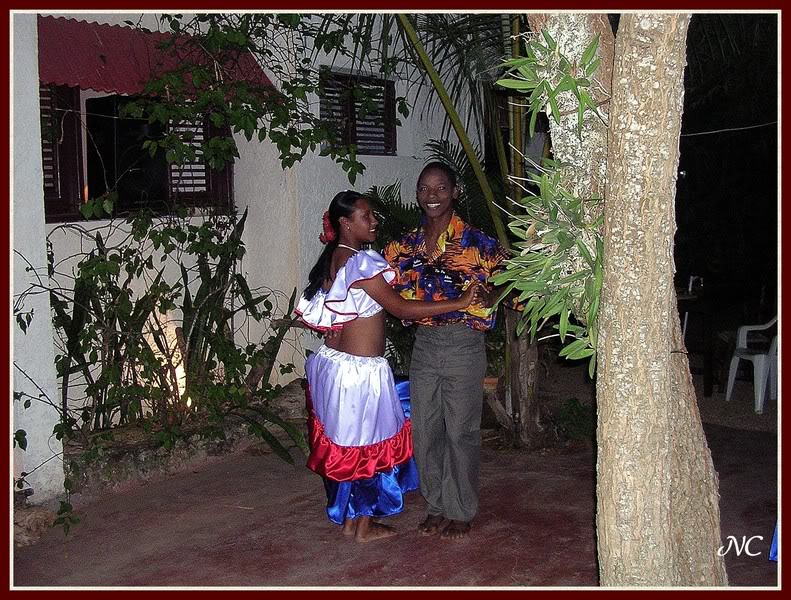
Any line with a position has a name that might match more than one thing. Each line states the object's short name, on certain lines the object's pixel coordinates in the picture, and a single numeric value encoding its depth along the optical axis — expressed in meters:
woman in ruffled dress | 4.34
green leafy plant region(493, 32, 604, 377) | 2.49
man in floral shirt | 4.46
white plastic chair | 7.25
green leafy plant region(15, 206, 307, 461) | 5.46
